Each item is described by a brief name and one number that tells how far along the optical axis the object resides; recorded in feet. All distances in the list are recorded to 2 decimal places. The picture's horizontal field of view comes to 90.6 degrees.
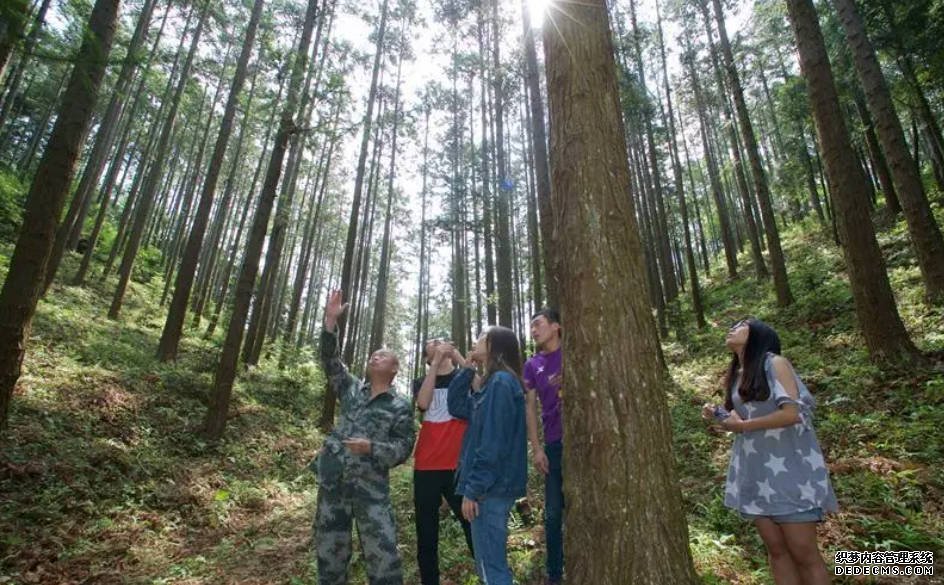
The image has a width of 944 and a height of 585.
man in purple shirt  11.46
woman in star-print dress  8.64
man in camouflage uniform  10.55
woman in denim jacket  9.25
